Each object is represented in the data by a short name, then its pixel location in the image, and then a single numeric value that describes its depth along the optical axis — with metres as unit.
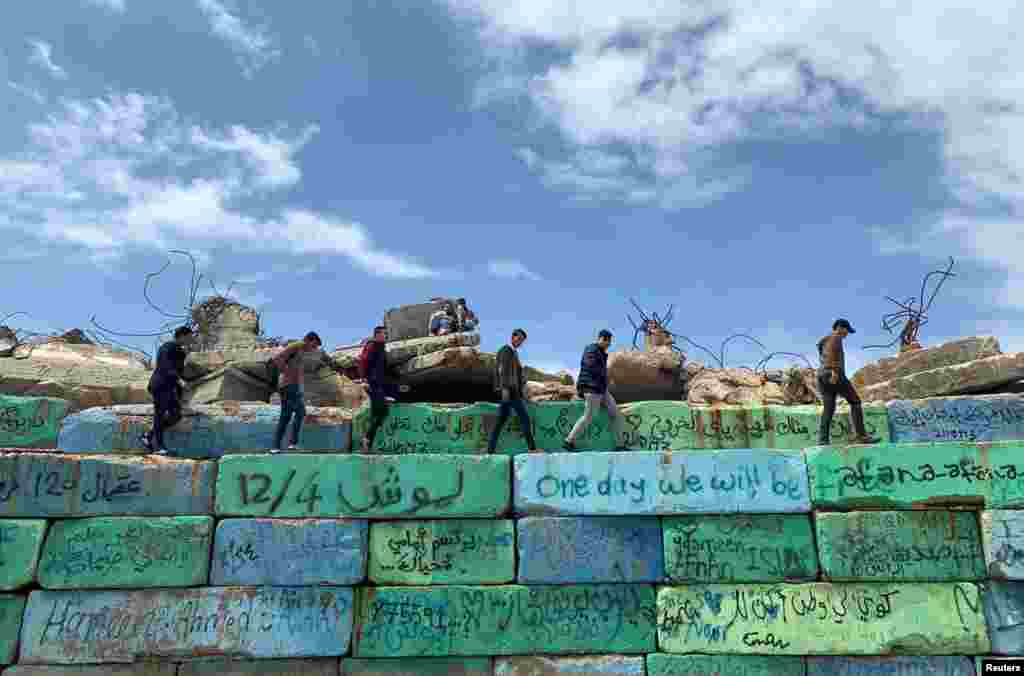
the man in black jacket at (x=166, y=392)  6.91
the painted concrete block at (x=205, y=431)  7.13
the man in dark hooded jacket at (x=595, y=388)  7.10
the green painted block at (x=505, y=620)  6.17
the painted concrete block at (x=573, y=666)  6.09
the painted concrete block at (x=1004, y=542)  6.05
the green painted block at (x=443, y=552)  6.36
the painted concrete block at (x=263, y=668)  6.10
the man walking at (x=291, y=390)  7.00
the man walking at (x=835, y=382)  6.93
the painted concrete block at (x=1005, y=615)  6.00
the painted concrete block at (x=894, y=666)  5.99
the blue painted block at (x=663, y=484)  6.43
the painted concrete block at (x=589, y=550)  6.34
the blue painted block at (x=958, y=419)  7.35
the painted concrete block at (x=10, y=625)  6.08
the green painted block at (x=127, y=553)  6.24
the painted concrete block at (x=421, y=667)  6.15
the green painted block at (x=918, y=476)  6.27
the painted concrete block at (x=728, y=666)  6.07
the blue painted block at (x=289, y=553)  6.31
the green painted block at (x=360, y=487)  6.47
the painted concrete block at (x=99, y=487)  6.43
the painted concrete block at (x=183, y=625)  6.09
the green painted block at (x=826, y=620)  6.02
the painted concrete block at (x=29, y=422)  7.39
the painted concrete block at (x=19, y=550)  6.23
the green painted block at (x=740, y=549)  6.29
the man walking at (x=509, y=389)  7.12
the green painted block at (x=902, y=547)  6.17
